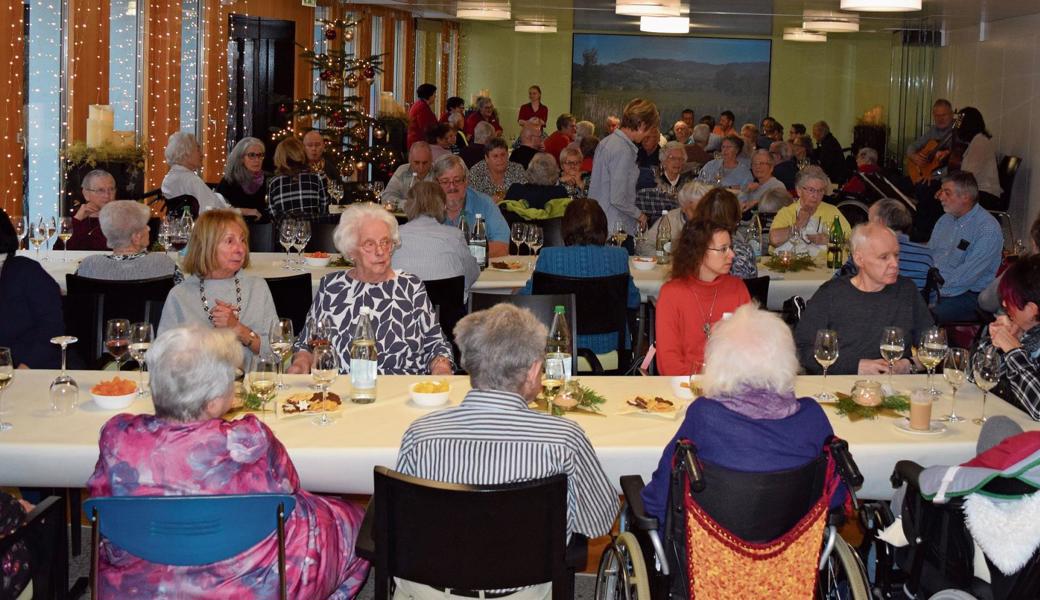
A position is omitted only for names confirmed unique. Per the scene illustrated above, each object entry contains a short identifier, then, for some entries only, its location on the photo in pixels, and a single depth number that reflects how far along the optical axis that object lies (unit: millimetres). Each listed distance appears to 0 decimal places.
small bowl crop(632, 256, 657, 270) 6926
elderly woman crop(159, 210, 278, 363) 4578
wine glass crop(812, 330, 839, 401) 3910
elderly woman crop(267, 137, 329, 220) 8711
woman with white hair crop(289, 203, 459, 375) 4656
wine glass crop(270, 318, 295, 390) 3838
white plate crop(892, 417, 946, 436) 3578
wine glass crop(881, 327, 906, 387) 4121
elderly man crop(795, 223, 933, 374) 4797
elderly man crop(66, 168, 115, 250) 7195
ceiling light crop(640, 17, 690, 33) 14472
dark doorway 13469
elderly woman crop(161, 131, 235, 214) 8508
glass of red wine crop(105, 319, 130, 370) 3834
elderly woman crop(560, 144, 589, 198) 9867
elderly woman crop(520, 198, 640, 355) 5809
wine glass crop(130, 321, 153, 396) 3850
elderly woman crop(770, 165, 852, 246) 7555
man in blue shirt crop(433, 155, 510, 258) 7410
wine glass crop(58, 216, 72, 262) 6891
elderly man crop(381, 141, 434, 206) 9211
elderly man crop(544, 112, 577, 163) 14820
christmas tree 12094
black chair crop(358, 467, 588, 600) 2664
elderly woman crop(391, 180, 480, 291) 6012
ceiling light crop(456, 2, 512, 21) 15234
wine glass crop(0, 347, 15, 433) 3474
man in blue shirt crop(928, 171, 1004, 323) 7312
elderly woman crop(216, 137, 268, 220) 9141
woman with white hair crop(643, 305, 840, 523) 2945
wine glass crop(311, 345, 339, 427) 3613
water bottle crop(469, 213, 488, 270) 6827
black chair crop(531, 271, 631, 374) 5676
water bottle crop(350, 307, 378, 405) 3834
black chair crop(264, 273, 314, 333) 5676
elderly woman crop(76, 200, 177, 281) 5602
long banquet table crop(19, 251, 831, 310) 6406
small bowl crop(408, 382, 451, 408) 3766
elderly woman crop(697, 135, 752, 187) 12039
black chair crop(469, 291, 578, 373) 4934
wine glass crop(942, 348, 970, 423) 3760
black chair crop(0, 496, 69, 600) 2818
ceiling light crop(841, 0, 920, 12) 8602
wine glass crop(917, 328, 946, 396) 3965
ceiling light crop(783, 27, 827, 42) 18094
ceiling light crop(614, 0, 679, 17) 11758
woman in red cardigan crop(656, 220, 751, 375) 4797
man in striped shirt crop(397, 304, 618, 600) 2840
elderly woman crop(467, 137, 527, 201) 9594
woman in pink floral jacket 2746
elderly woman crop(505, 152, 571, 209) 9047
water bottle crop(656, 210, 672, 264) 7269
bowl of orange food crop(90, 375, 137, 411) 3676
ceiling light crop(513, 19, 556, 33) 18891
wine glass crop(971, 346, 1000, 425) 3672
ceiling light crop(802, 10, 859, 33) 15117
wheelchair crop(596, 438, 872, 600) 2844
